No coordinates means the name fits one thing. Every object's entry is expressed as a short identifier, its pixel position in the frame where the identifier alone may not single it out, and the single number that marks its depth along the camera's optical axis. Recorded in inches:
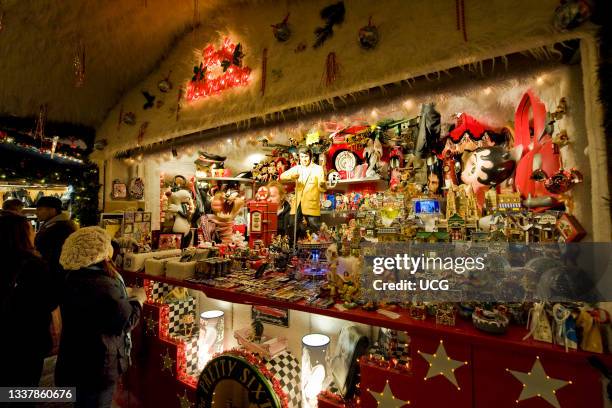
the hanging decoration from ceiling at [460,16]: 55.0
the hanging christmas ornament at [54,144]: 134.9
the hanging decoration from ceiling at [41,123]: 127.9
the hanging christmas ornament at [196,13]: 99.8
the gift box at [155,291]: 96.7
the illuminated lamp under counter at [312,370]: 64.0
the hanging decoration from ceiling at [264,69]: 84.7
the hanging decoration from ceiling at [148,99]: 120.0
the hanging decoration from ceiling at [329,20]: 72.2
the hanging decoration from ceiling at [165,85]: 112.8
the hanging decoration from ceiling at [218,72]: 91.5
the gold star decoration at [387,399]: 50.0
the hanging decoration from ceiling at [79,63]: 107.2
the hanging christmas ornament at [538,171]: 52.8
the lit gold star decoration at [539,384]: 39.3
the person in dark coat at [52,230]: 102.1
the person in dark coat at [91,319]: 57.5
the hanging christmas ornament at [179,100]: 109.4
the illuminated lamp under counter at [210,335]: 82.1
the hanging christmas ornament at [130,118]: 126.5
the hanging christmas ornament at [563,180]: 46.1
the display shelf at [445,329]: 39.1
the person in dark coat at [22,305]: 72.2
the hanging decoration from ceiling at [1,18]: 87.6
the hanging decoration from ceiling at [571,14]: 42.2
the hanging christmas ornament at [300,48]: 77.7
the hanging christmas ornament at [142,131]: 120.1
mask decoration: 75.0
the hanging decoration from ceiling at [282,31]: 78.9
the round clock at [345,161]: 143.9
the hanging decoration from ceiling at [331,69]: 71.2
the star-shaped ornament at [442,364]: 45.4
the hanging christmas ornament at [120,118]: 134.6
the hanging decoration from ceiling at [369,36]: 64.5
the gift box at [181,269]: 84.6
